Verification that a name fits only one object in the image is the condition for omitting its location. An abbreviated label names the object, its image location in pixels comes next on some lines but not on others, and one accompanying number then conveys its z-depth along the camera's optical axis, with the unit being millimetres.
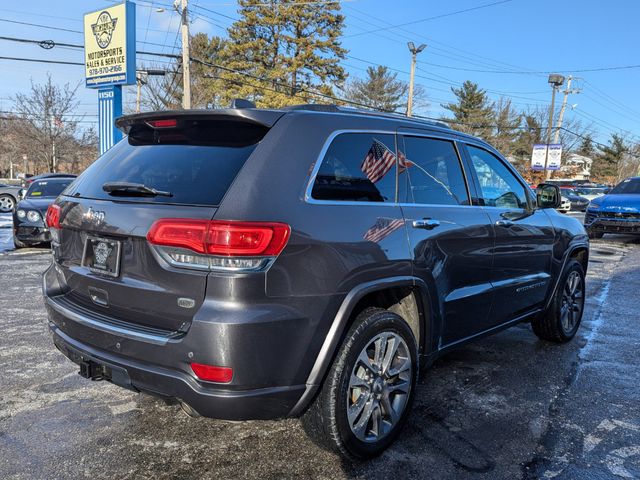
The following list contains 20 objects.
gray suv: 2232
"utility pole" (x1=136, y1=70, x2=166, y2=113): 36541
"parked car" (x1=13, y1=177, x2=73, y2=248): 9953
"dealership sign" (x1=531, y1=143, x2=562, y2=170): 38875
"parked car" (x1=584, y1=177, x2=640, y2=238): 12914
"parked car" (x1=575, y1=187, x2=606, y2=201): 34384
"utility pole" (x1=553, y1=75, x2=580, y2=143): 49281
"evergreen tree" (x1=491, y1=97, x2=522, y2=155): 61250
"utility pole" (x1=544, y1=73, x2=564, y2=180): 36250
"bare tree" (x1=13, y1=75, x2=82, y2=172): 32875
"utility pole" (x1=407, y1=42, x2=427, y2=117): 28984
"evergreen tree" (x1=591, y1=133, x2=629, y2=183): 73750
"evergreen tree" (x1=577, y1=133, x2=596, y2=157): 75300
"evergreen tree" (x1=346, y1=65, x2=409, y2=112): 49969
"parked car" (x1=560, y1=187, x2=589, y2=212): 30344
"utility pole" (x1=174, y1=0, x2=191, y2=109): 19562
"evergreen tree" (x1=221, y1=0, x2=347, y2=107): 34812
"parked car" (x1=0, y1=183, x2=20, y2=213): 18922
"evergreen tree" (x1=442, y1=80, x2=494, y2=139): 58094
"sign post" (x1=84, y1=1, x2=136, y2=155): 15391
